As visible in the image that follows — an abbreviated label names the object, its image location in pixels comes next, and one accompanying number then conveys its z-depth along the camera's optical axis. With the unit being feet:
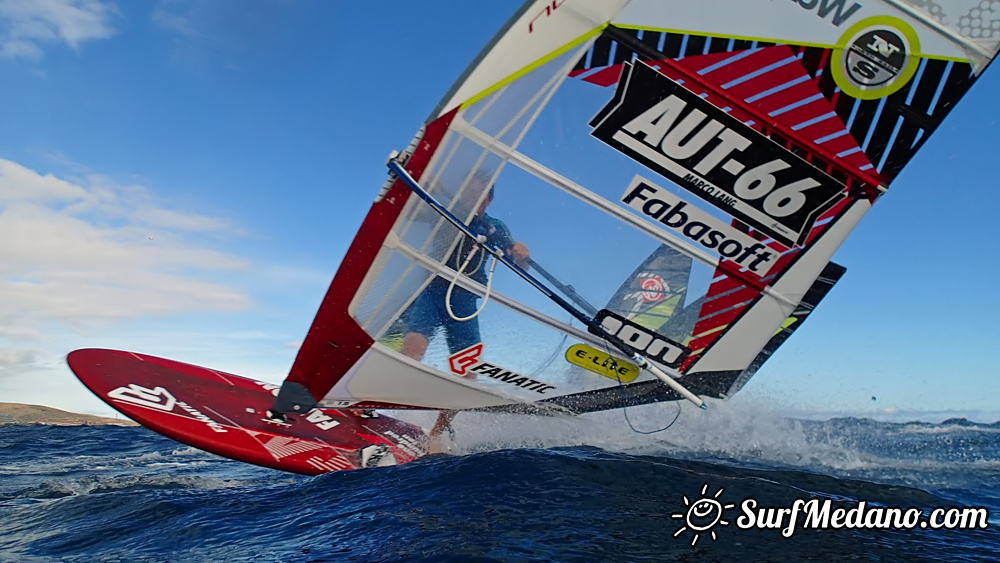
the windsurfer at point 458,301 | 15.17
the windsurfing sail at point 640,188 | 12.34
